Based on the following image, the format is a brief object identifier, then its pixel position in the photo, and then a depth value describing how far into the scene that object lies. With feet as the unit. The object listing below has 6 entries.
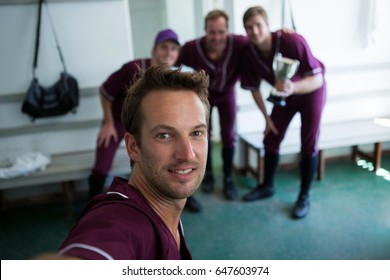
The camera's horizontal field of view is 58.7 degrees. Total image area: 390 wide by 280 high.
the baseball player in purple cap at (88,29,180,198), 5.13
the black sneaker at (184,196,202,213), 5.63
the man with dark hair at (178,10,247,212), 5.20
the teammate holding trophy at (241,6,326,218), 4.14
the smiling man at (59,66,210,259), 1.62
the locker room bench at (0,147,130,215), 5.36
